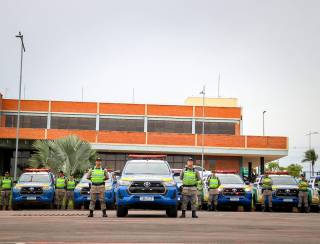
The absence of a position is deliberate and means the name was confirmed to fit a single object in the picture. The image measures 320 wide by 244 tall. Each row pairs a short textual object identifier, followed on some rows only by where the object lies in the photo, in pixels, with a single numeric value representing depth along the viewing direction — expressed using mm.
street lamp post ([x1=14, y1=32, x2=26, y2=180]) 41650
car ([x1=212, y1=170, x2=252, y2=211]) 29344
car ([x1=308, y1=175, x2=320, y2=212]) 30477
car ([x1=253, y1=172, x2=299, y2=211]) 29625
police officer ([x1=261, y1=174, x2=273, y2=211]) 29469
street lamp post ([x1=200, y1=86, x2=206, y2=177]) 63169
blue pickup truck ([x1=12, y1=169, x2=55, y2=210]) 28469
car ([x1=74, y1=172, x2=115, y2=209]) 27828
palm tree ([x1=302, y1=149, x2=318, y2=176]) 119062
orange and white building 65375
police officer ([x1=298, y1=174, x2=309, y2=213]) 29625
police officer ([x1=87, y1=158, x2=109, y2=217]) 21906
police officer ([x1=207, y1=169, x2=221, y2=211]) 29469
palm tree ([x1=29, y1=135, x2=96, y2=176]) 44188
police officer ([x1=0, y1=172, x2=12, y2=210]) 30484
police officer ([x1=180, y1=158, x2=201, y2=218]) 21953
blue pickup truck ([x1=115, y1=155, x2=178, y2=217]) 20516
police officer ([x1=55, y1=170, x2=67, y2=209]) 30453
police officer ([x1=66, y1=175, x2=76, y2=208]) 31234
